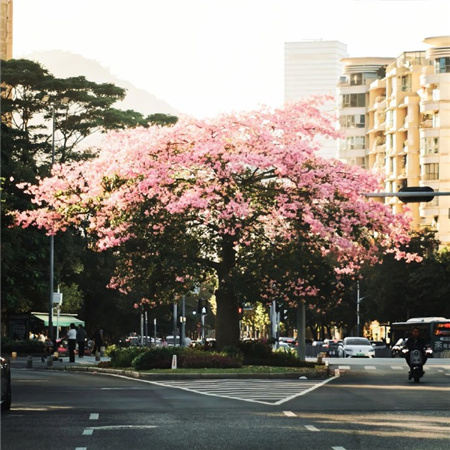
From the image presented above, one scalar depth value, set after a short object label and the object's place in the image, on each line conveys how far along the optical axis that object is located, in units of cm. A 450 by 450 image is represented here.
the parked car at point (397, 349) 9450
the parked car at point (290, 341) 11734
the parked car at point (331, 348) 10410
